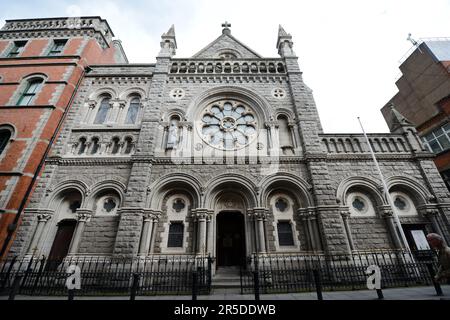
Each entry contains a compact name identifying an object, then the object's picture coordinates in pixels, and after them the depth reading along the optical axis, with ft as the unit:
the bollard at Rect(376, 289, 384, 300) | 16.14
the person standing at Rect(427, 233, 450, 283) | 13.20
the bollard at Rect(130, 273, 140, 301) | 16.81
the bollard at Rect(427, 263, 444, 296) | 15.72
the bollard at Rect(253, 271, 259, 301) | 17.17
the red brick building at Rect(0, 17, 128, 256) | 31.45
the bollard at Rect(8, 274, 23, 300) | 17.80
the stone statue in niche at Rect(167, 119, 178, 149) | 36.50
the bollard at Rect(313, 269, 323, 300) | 16.64
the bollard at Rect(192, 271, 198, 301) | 17.07
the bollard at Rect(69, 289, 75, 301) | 16.44
